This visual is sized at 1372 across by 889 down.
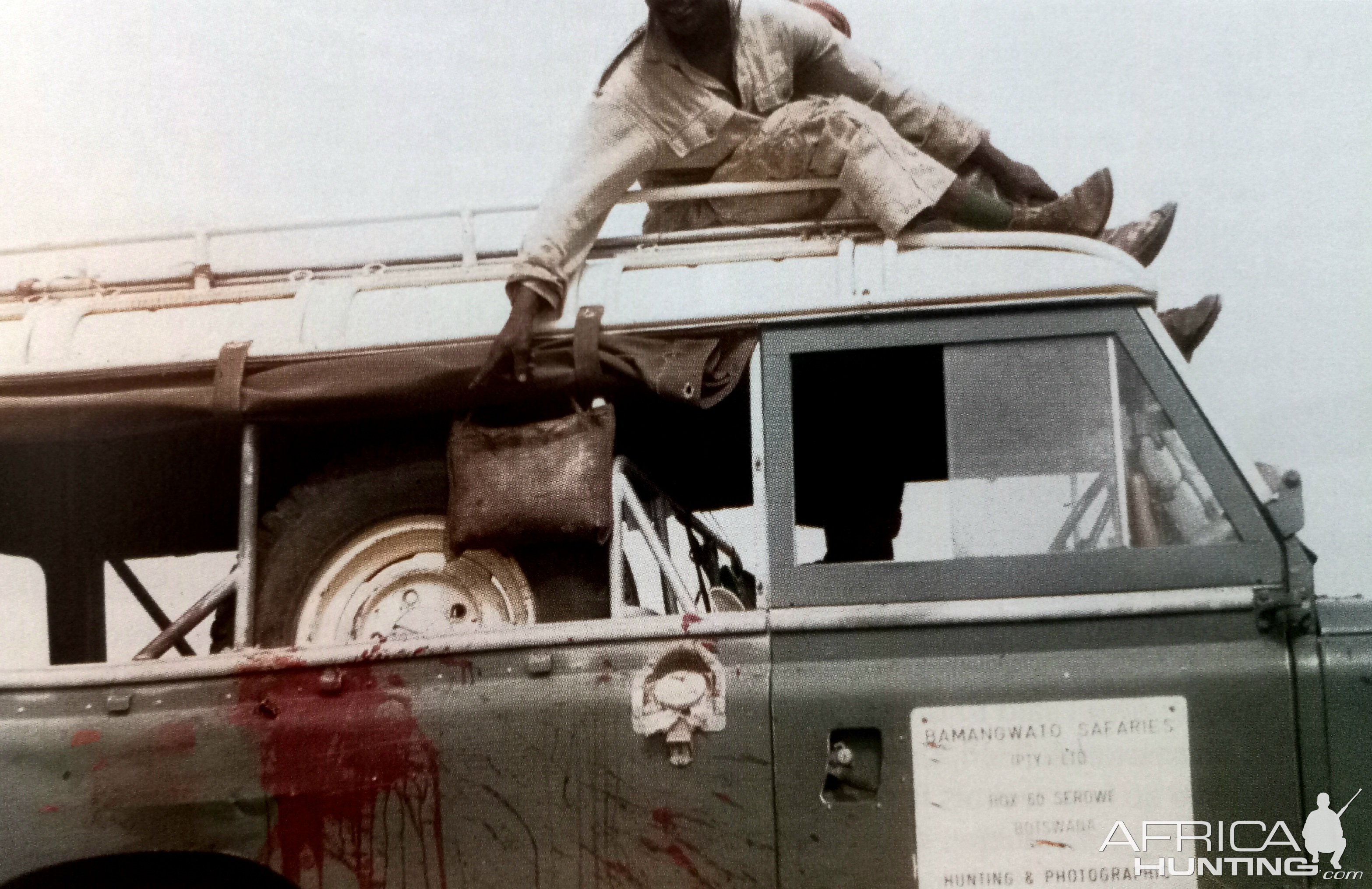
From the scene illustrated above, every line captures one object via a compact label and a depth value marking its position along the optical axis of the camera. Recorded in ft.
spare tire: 13.47
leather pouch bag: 13.05
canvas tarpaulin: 13.21
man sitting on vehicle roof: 13.71
